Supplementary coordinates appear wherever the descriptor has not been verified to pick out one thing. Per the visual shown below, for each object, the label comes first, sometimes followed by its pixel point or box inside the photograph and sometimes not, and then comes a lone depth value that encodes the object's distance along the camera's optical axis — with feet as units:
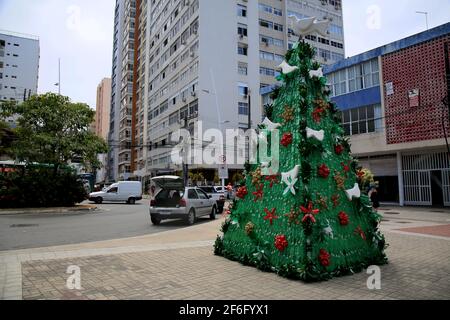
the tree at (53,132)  69.00
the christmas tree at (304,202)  17.78
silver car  44.96
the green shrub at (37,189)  69.05
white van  99.73
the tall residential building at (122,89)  251.39
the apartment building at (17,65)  221.87
